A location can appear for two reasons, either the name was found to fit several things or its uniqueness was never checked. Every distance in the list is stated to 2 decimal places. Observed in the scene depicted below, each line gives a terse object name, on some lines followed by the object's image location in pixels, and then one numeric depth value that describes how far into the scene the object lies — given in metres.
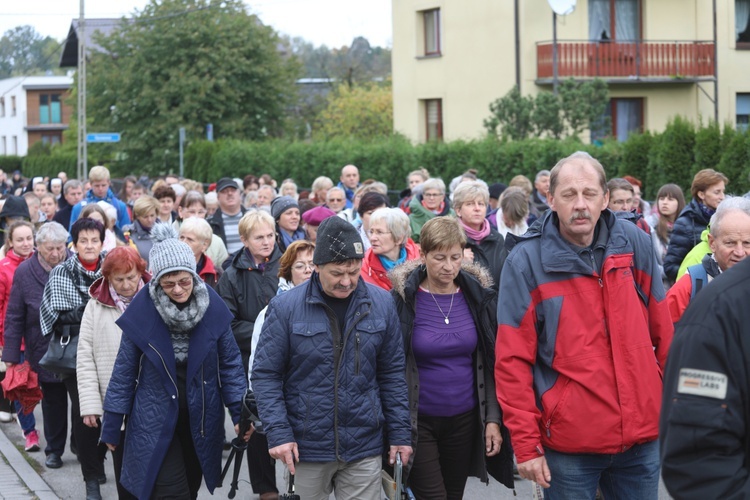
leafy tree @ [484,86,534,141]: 27.27
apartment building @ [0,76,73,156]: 105.12
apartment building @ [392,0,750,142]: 33.72
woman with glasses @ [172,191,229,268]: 12.11
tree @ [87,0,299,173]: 46.84
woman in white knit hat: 5.96
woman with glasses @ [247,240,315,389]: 6.75
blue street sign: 33.47
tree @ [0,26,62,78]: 161.38
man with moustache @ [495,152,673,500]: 4.45
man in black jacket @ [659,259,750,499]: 2.72
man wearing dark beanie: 5.24
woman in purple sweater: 5.63
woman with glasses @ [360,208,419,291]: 7.14
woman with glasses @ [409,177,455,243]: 10.72
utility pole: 37.53
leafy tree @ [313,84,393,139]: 54.53
